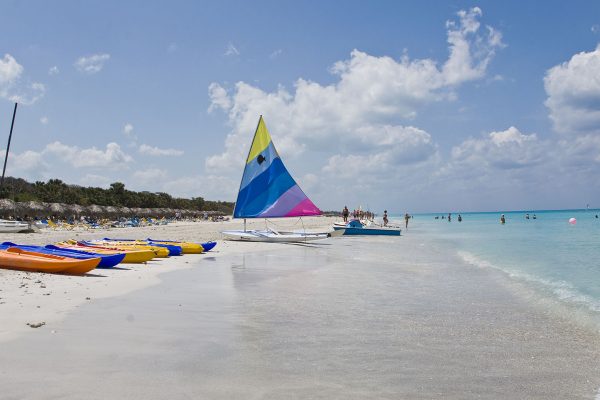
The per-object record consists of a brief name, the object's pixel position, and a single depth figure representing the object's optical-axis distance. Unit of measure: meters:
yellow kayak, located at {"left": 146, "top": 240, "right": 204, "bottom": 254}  20.83
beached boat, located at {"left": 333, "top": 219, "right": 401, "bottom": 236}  43.13
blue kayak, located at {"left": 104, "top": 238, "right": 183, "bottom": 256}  19.74
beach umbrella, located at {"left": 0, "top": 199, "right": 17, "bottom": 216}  48.71
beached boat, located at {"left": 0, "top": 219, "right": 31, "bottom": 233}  33.42
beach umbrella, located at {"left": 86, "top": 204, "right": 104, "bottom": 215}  66.74
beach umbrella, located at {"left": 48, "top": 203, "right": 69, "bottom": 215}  58.55
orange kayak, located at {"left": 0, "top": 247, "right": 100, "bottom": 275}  12.52
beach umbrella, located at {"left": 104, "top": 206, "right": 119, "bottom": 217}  70.38
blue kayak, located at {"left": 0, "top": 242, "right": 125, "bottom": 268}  13.80
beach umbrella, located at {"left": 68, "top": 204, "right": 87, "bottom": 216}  62.28
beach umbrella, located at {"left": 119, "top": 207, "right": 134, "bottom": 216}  75.23
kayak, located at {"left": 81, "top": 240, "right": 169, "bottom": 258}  17.76
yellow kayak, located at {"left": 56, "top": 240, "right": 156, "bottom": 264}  16.20
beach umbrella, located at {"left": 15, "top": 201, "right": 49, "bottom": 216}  52.06
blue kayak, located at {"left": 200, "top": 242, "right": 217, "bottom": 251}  21.69
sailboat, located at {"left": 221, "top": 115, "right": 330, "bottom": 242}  27.06
